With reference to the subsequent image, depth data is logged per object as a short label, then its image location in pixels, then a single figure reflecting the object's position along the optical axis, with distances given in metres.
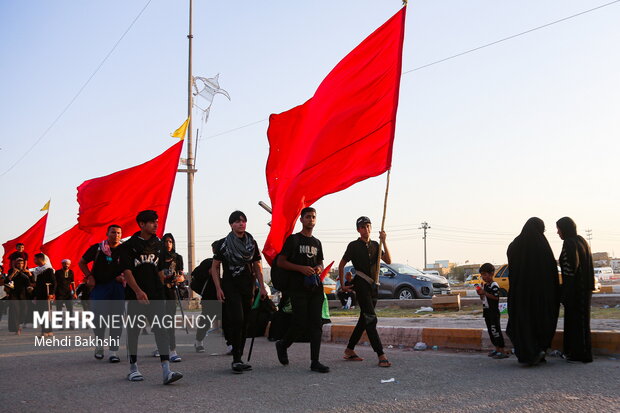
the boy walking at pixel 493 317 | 7.37
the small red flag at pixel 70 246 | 15.88
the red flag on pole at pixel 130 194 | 12.52
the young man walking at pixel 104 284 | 8.20
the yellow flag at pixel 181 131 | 13.12
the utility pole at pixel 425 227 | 102.56
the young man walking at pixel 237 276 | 6.96
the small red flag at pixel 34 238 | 18.52
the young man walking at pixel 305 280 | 6.91
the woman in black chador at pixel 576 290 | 6.63
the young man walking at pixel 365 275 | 7.06
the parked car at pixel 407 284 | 20.55
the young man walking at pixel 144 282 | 6.18
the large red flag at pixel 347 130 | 7.88
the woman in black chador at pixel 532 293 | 6.69
